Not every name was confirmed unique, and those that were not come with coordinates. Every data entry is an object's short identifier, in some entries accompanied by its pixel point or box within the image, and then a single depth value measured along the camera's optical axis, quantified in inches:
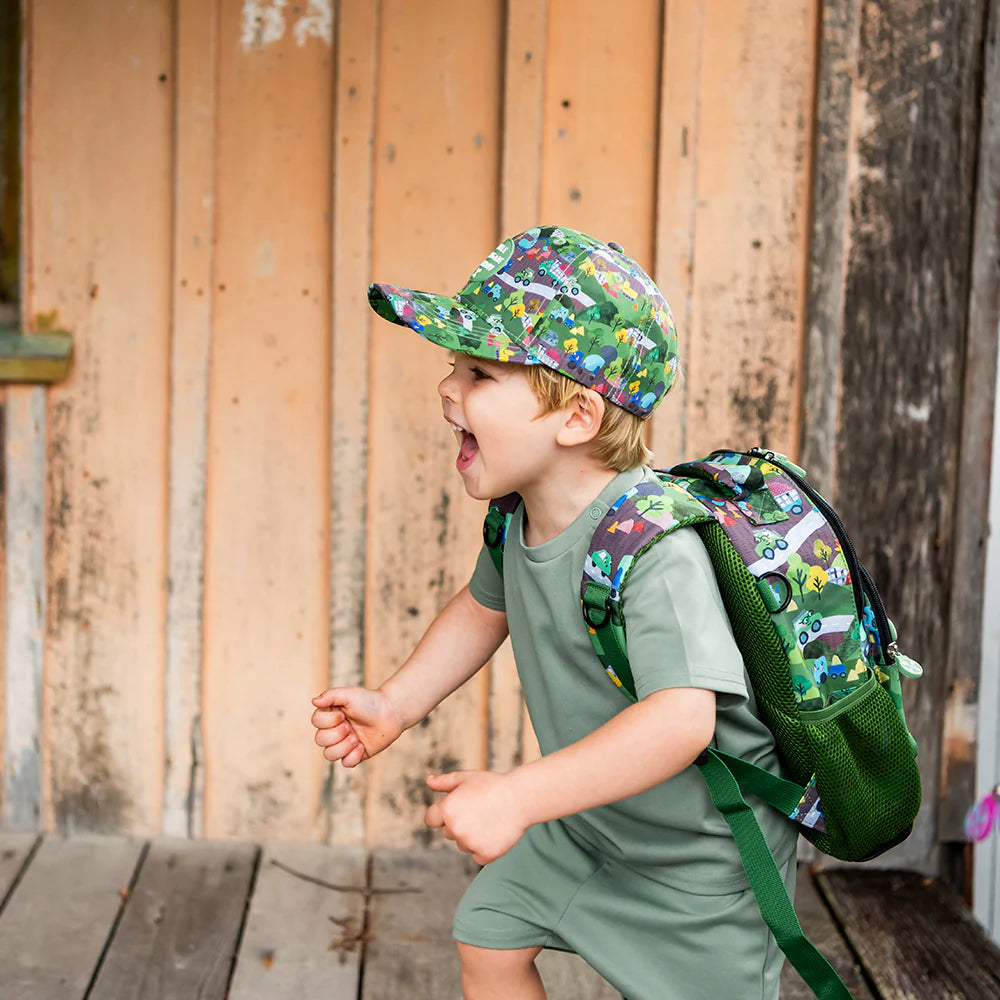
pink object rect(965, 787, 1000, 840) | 104.3
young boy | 66.6
